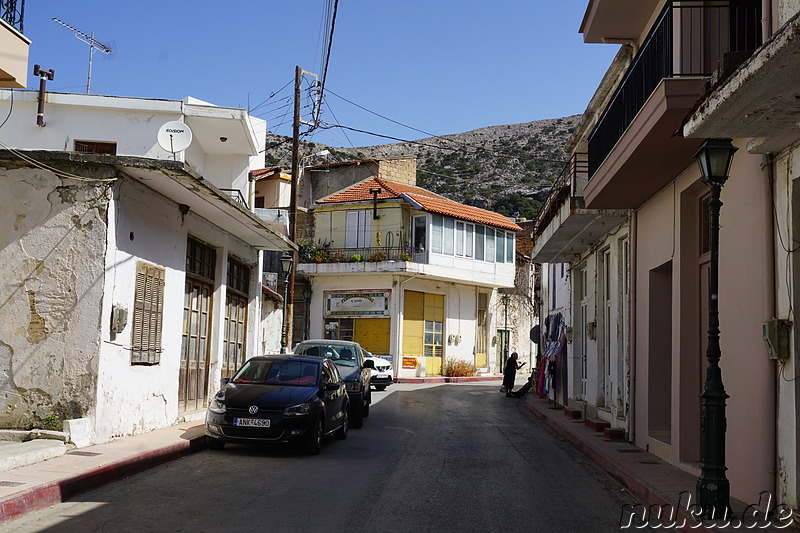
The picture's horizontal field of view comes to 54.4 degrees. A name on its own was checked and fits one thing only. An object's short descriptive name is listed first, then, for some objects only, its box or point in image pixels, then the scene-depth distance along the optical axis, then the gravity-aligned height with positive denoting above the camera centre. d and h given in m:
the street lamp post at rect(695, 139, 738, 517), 7.55 -0.58
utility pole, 25.27 +4.82
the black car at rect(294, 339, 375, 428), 17.30 -0.87
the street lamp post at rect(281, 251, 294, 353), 22.75 +1.86
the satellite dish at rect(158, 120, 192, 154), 15.16 +3.66
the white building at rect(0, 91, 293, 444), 11.36 +0.61
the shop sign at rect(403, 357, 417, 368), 41.50 -1.72
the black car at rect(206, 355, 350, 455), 11.95 -1.22
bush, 42.88 -2.12
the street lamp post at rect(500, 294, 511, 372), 46.89 -0.04
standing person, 29.47 -1.49
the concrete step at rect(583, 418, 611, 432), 16.19 -1.92
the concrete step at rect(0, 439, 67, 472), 9.19 -1.62
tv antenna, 26.72 +9.64
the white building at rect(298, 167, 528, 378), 41.50 +3.15
